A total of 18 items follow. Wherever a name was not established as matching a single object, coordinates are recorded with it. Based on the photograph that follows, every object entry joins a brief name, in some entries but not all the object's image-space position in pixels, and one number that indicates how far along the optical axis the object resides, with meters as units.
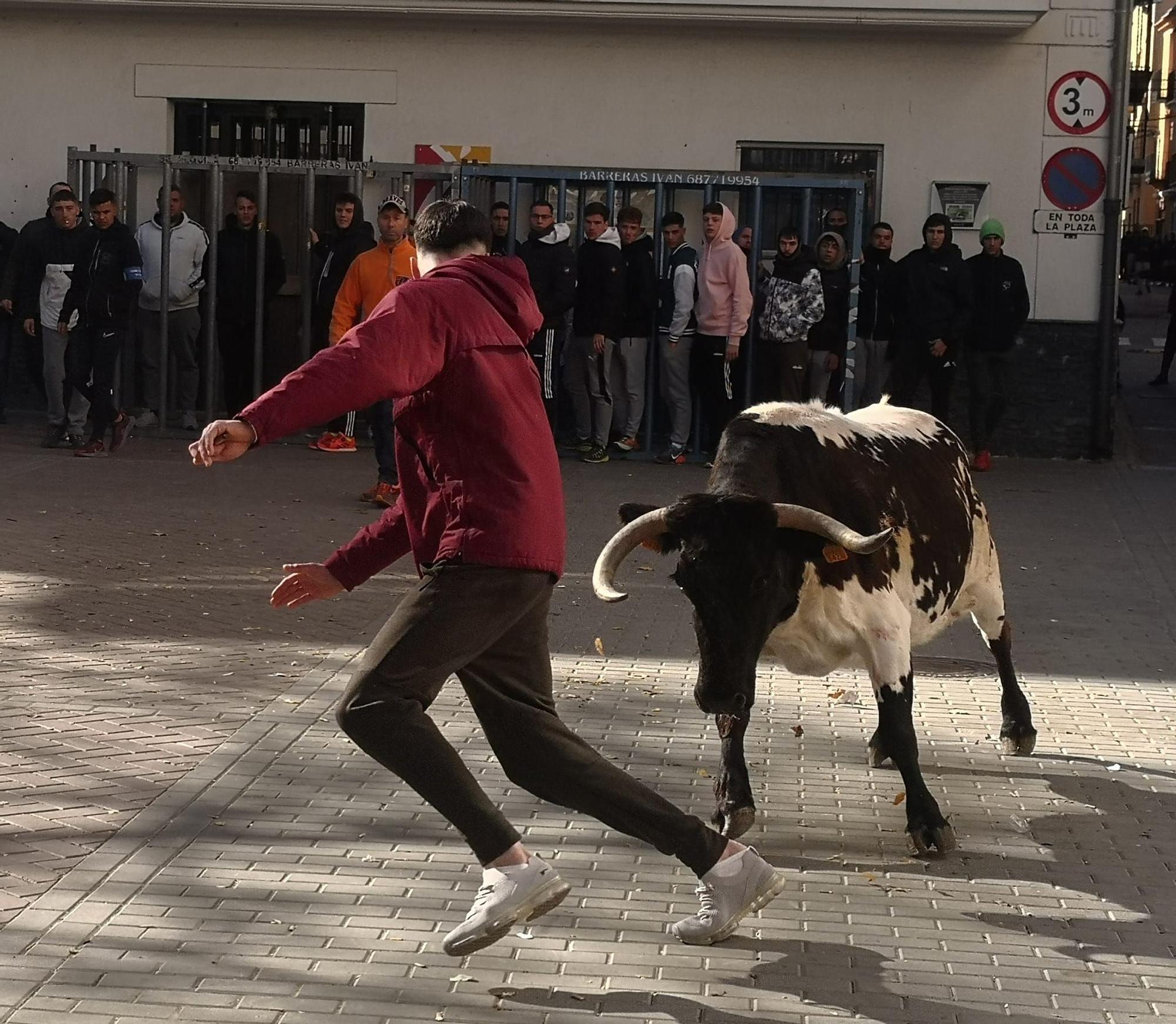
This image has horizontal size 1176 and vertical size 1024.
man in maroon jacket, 4.84
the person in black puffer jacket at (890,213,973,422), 17.14
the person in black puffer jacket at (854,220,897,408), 17.50
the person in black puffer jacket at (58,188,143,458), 16.06
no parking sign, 18.41
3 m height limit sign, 18.34
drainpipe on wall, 18.22
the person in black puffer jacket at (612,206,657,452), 17.02
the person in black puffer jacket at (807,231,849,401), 16.89
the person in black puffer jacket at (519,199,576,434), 16.73
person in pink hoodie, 16.75
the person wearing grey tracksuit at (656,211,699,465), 16.97
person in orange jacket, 13.77
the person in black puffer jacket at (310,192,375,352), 17.00
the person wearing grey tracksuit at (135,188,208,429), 17.70
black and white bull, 5.93
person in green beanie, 17.53
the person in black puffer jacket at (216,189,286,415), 17.91
